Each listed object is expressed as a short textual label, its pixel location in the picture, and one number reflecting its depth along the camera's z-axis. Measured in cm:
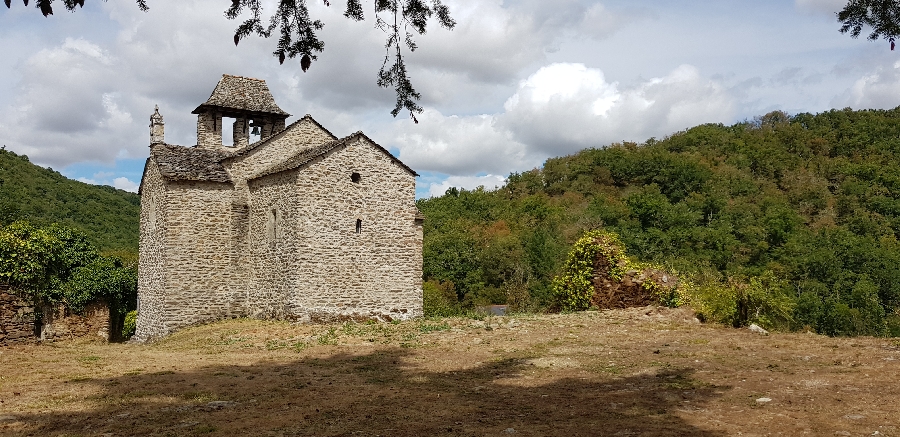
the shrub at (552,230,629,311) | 2088
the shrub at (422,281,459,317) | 2554
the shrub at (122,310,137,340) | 2480
